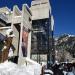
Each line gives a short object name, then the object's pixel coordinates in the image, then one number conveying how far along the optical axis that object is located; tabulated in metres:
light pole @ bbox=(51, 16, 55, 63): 23.87
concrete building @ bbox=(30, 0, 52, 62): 21.48
